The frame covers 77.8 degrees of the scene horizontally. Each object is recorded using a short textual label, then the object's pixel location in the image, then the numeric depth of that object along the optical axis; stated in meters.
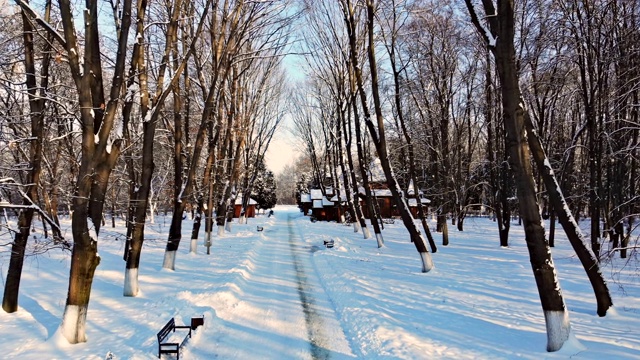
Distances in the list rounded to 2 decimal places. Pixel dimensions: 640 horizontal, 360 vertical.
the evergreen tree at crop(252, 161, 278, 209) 69.31
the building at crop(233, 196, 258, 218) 56.96
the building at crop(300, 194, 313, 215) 61.29
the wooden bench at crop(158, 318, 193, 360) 5.95
